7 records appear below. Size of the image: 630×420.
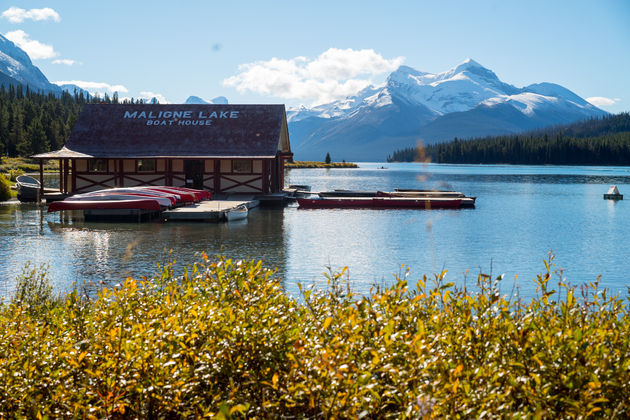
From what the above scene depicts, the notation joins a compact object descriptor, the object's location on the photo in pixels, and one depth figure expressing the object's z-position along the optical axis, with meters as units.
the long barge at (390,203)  44.03
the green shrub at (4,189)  43.00
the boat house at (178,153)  44.66
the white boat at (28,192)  42.38
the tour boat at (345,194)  47.22
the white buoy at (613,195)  54.49
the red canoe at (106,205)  32.97
